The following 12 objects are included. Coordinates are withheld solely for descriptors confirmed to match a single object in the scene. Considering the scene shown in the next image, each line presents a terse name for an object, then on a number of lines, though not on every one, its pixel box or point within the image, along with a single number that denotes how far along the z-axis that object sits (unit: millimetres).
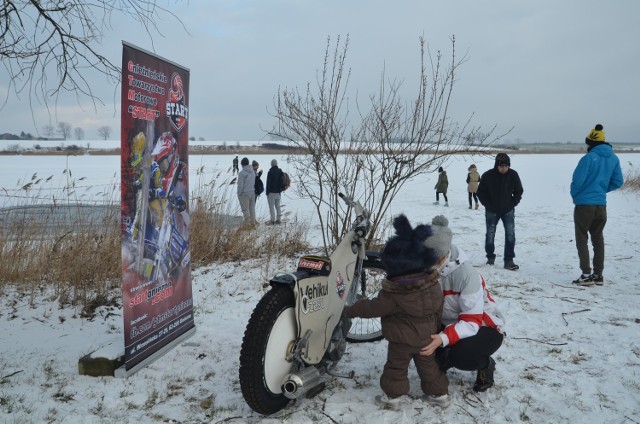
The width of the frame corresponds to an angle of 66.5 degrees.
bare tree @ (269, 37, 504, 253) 6023
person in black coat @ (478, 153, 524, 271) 6902
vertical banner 3223
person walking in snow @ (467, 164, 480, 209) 14445
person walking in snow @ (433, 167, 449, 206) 15227
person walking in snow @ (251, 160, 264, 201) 13227
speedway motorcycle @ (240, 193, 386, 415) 2656
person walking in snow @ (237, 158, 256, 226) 11492
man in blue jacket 5984
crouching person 3020
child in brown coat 2836
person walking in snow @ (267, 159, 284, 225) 12020
